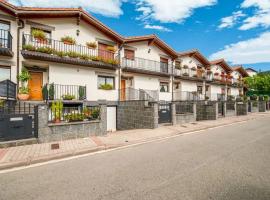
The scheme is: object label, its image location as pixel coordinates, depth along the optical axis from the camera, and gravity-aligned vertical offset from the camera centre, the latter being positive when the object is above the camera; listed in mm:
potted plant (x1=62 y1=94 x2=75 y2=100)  14164 +249
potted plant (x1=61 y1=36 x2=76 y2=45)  15258 +4855
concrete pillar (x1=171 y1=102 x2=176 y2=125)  15416 -1114
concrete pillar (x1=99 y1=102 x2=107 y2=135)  10728 -1054
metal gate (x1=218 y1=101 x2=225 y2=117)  22812 -1093
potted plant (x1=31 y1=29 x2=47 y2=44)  13647 +4681
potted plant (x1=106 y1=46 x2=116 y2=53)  17884 +4869
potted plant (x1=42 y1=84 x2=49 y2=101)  12991 +572
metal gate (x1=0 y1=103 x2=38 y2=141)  8195 -1128
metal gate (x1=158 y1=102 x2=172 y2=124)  14961 -1011
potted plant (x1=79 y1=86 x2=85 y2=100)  14864 +576
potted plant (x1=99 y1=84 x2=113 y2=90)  17375 +1297
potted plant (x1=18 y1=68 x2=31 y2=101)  12469 +903
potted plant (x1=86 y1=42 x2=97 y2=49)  16500 +4800
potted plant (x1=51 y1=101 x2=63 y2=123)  9744 -551
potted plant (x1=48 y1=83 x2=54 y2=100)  13414 +585
